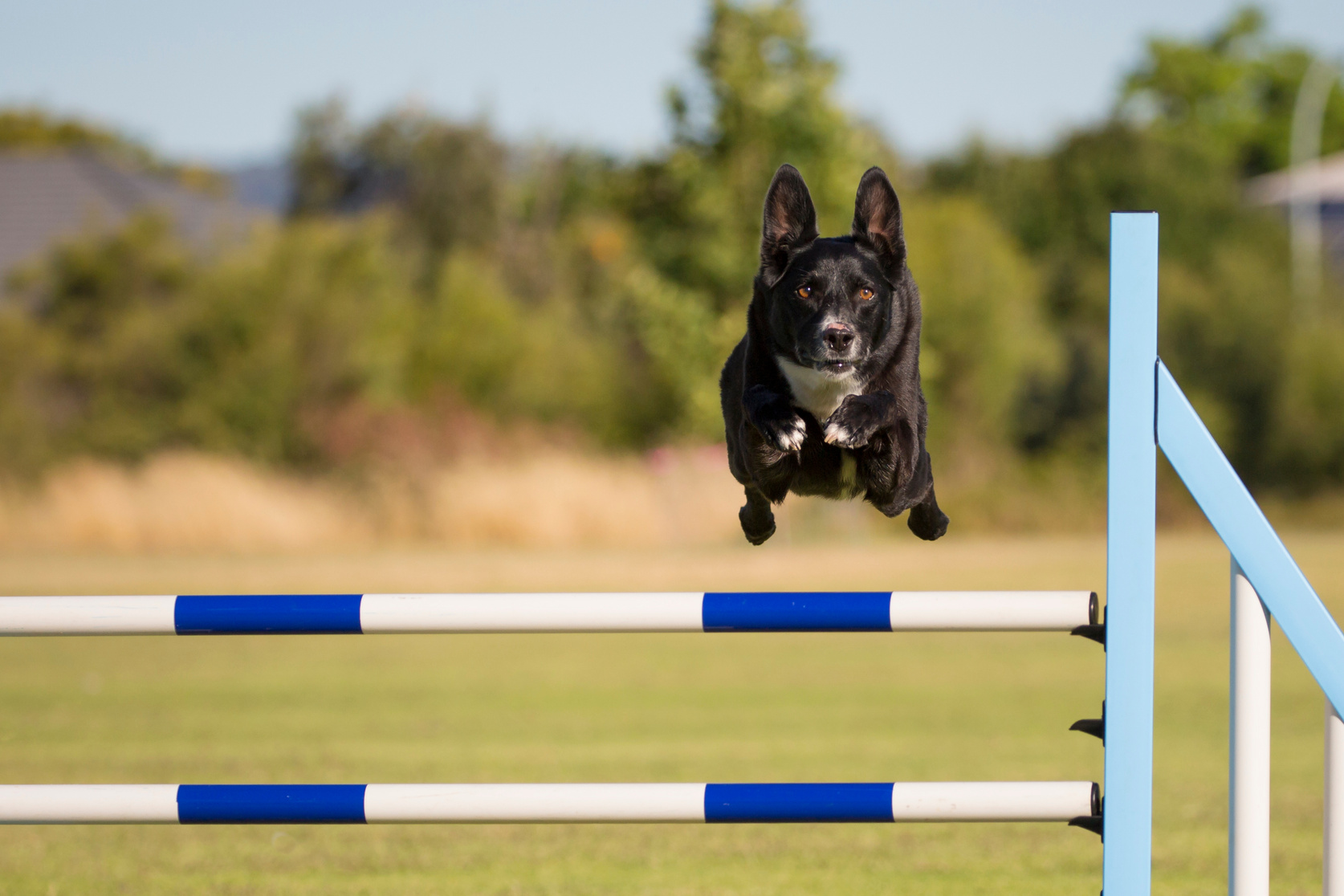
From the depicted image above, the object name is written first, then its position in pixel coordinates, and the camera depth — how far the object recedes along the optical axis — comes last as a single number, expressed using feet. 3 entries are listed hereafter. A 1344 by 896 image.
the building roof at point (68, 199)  251.80
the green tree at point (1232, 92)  431.02
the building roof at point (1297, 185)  322.55
